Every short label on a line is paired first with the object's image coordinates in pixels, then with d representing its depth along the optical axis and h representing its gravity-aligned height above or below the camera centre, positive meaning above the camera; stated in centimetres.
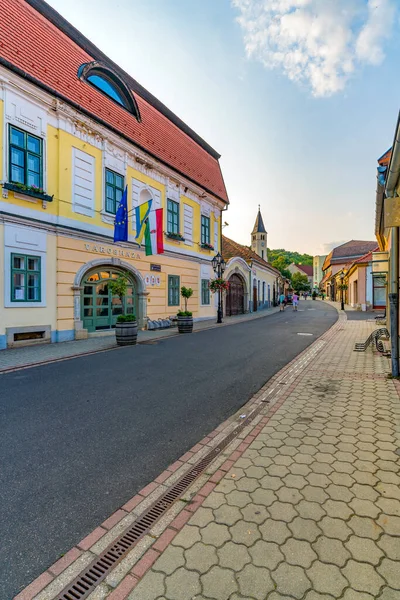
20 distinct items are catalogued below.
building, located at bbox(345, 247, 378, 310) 3044 +144
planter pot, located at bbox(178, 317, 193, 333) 1430 -103
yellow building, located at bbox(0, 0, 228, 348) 1002 +464
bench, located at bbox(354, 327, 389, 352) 916 -126
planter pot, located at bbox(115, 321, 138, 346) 1087 -110
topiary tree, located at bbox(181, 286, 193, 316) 1650 +47
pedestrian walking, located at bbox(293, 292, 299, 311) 3143 +4
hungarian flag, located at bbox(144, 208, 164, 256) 1390 +307
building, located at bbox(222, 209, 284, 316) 2575 +200
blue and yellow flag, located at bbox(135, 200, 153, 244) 1330 +348
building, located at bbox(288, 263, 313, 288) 11888 +1282
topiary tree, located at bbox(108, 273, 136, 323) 1110 +45
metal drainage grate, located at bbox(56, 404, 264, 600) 188 -168
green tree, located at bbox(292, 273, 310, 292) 9019 +538
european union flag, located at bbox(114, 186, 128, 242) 1256 +312
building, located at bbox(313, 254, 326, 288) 10579 +1124
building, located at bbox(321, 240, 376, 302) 5777 +874
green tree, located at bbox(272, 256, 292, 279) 8741 +1078
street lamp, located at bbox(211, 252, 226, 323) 1889 +212
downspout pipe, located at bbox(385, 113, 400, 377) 582 +73
